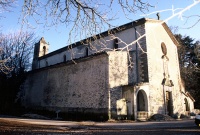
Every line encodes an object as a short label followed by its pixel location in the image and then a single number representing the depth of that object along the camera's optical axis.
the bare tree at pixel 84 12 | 5.68
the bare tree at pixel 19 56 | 24.41
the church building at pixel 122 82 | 16.52
